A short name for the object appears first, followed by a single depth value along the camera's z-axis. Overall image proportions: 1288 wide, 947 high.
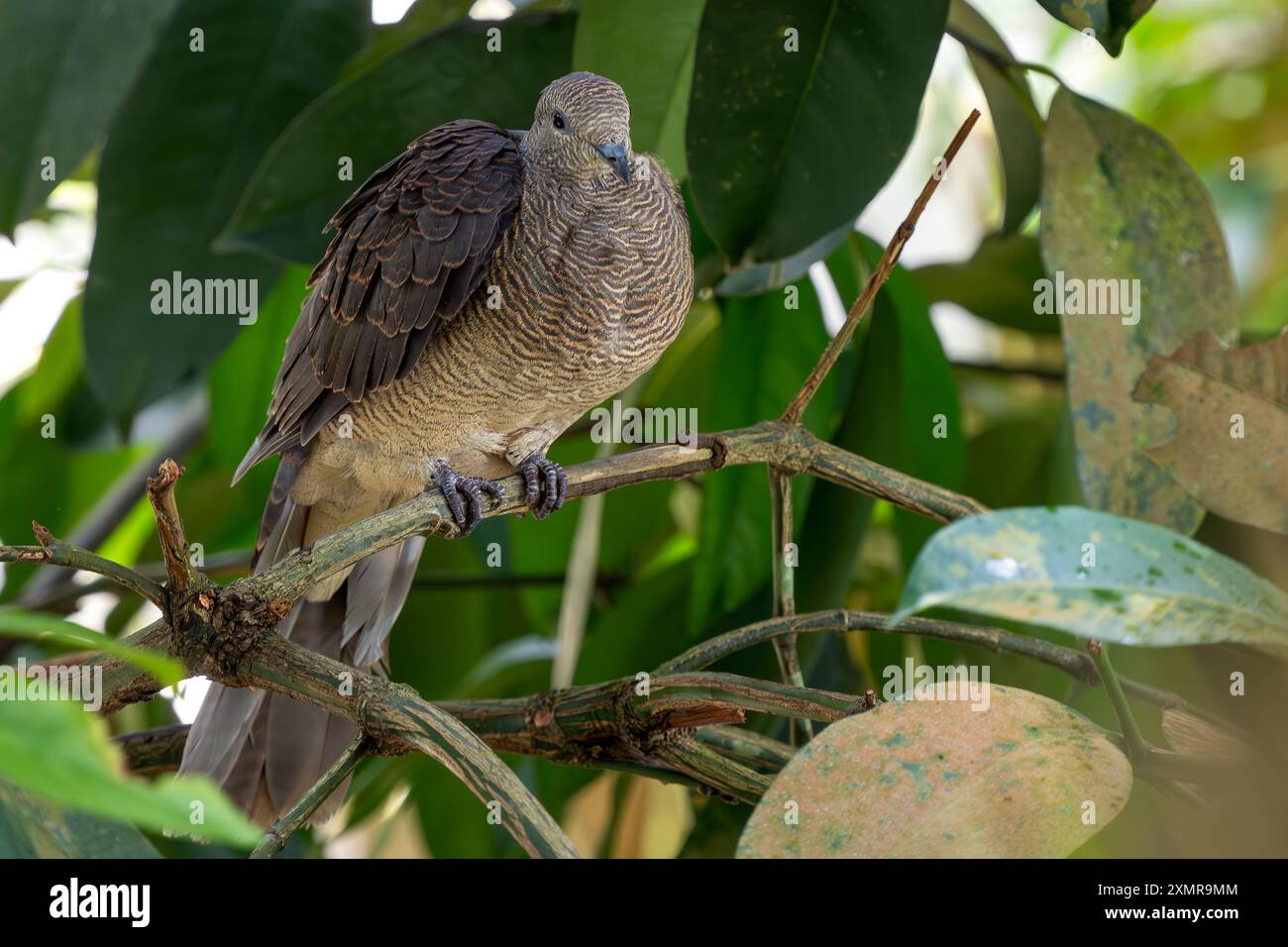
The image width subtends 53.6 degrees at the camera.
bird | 1.29
